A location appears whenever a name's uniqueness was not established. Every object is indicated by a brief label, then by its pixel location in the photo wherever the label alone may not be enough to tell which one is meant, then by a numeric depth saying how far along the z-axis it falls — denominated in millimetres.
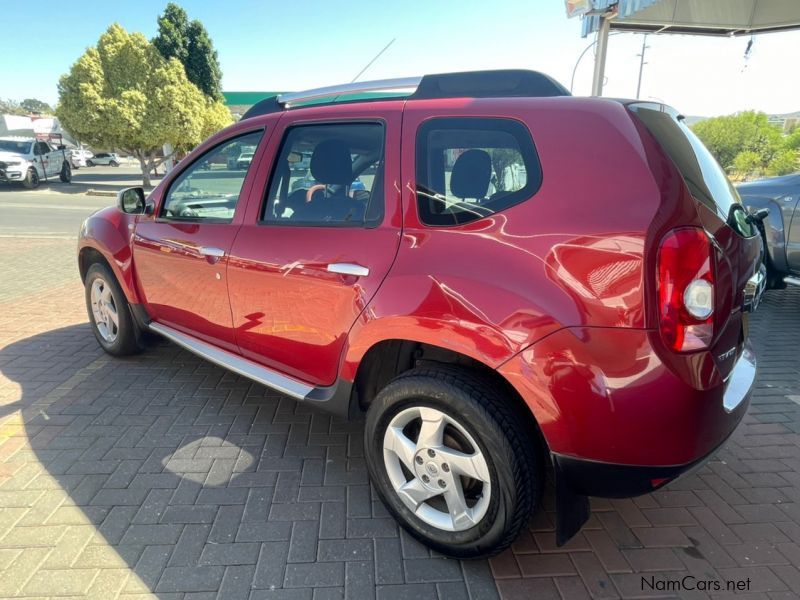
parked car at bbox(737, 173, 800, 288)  5117
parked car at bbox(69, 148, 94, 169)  38531
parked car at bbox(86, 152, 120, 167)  44688
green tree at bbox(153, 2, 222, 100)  29266
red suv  1635
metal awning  9281
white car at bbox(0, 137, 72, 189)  19984
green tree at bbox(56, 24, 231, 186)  20156
